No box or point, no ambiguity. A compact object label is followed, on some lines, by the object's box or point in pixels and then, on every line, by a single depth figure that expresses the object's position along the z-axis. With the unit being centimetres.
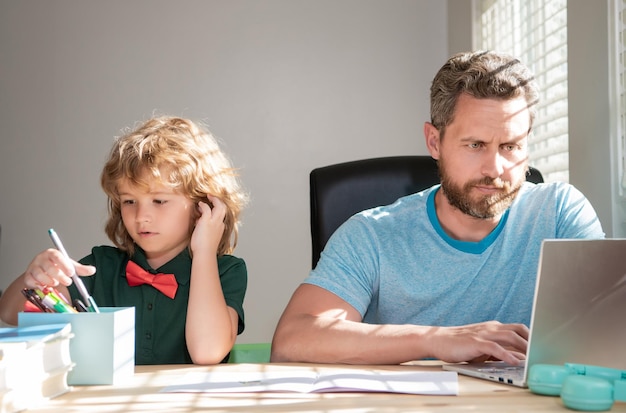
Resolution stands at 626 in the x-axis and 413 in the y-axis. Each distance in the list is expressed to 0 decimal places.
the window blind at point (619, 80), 186
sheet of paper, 100
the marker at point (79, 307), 112
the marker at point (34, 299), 109
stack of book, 86
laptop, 99
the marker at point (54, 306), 109
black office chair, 184
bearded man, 158
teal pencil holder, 105
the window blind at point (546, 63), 232
